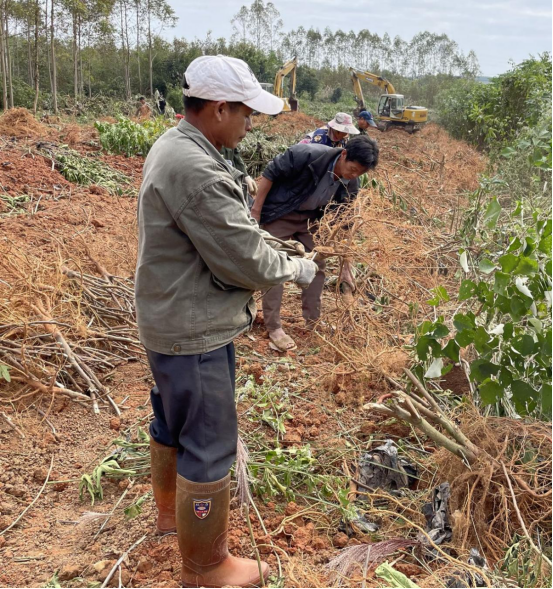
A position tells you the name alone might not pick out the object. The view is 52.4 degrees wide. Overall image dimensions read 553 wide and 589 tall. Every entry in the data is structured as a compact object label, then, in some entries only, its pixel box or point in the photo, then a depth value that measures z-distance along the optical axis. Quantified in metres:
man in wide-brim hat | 5.46
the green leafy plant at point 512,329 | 1.59
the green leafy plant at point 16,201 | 6.47
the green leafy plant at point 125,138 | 10.25
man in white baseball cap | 1.50
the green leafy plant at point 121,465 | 2.29
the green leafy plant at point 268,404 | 2.75
